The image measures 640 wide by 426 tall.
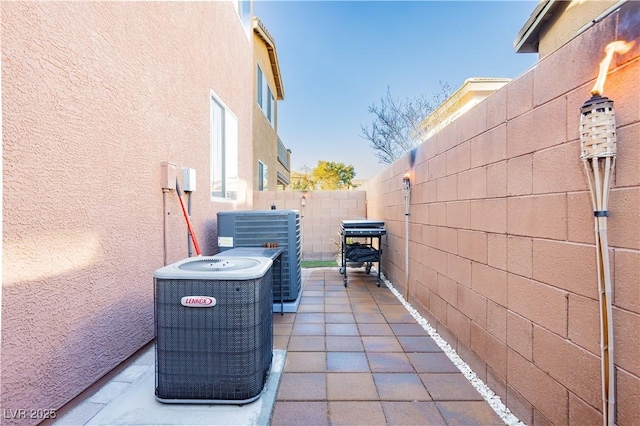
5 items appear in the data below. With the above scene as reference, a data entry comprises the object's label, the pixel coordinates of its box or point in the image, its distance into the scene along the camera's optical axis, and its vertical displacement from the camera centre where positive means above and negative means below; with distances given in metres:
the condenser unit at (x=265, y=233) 3.56 -0.19
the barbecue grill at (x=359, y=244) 4.81 -0.45
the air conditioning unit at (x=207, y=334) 1.74 -0.68
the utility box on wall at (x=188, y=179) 3.15 +0.41
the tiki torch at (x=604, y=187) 1.14 +0.11
